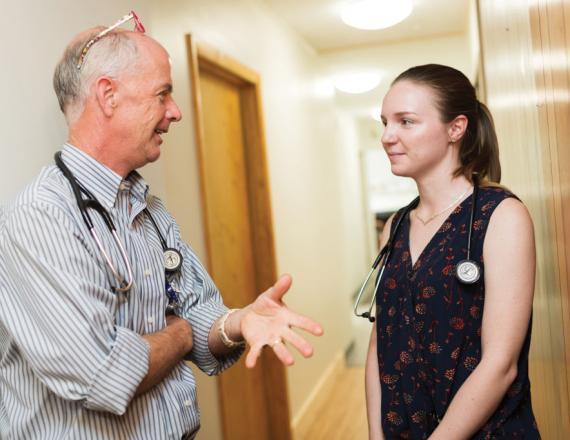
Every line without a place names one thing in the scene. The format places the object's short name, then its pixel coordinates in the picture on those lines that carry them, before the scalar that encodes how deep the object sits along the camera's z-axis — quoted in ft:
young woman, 4.17
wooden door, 9.52
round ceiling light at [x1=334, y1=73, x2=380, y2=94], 18.51
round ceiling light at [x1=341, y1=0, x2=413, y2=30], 12.01
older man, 3.64
